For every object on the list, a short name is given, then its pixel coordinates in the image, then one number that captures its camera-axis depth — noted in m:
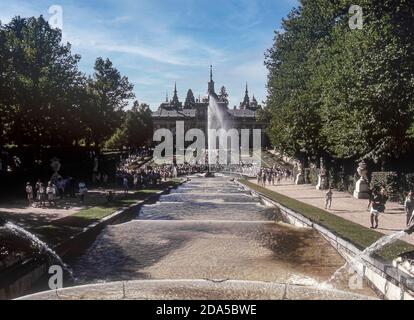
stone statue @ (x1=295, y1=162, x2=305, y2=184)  56.69
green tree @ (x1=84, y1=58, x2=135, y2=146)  59.84
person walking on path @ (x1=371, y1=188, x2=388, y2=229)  20.90
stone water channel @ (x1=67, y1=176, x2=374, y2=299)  14.51
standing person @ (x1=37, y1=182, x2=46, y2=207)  27.78
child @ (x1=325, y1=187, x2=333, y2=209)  29.02
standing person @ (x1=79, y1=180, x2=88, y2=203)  30.86
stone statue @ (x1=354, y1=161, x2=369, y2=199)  35.34
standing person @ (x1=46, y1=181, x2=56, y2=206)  27.89
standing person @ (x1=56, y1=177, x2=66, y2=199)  33.12
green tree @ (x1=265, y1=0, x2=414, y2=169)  25.78
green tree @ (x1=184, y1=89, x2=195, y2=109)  183.25
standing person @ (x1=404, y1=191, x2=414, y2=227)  21.86
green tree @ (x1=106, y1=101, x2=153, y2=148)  107.81
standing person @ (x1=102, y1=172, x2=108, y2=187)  50.26
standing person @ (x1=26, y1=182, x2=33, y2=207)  28.84
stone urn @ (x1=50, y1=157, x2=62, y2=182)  39.38
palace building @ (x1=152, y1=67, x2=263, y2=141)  161.38
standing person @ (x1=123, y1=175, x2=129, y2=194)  39.49
